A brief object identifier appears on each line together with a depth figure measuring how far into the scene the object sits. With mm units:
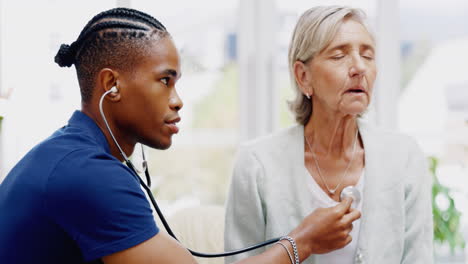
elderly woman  1406
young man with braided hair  899
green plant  2459
